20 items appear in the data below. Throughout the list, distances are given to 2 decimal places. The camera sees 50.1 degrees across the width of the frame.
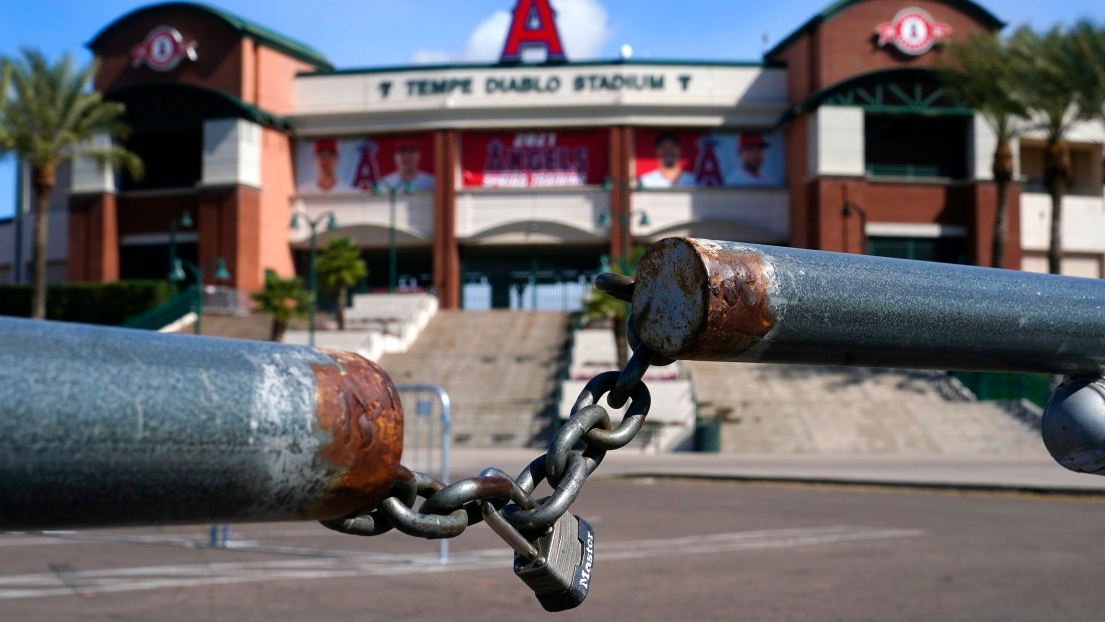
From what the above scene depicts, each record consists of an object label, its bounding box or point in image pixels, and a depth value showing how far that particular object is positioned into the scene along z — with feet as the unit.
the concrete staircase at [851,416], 100.42
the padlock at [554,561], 4.50
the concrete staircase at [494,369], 106.73
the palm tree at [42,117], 131.23
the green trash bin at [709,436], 99.91
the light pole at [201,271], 124.26
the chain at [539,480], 4.13
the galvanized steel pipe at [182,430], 2.82
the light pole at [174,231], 156.27
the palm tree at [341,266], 143.84
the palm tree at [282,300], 134.21
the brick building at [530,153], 164.96
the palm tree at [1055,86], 119.96
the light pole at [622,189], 161.19
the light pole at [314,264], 131.64
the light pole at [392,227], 168.79
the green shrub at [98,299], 160.76
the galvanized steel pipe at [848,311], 4.33
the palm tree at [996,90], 128.16
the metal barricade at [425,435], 39.04
